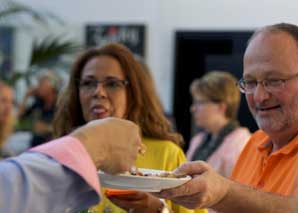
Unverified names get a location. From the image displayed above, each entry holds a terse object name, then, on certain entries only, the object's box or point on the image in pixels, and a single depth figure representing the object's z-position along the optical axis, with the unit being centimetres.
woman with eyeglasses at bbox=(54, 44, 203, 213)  217
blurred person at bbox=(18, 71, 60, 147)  559
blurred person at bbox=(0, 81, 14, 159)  300
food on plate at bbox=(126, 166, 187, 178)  137
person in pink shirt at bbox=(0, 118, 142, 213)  93
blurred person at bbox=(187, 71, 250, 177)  314
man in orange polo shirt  161
